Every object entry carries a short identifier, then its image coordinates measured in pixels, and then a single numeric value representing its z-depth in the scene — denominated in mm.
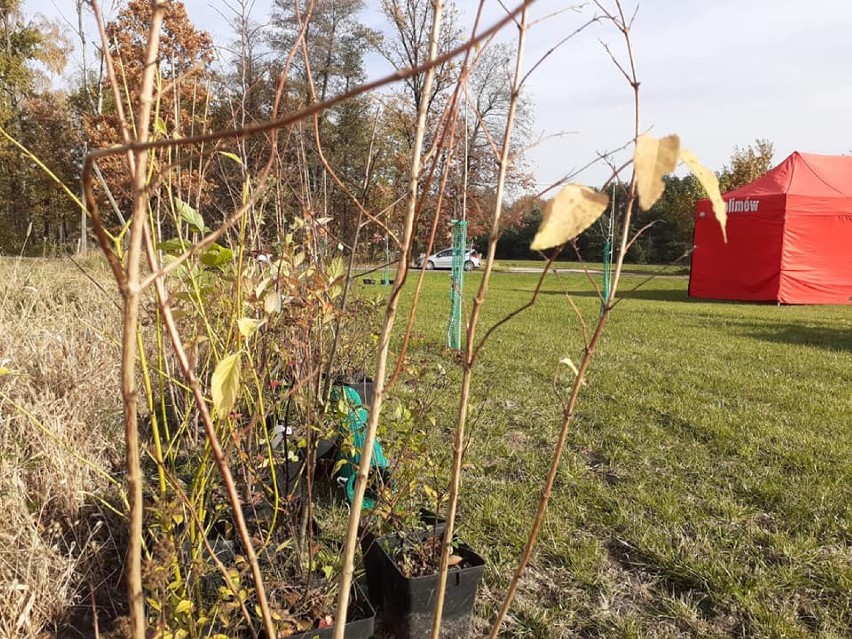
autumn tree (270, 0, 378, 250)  17000
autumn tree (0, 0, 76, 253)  15992
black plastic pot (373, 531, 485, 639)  1718
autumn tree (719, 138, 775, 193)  22688
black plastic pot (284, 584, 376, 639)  1516
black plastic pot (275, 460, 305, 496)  2292
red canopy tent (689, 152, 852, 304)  10945
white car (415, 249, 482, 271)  28630
